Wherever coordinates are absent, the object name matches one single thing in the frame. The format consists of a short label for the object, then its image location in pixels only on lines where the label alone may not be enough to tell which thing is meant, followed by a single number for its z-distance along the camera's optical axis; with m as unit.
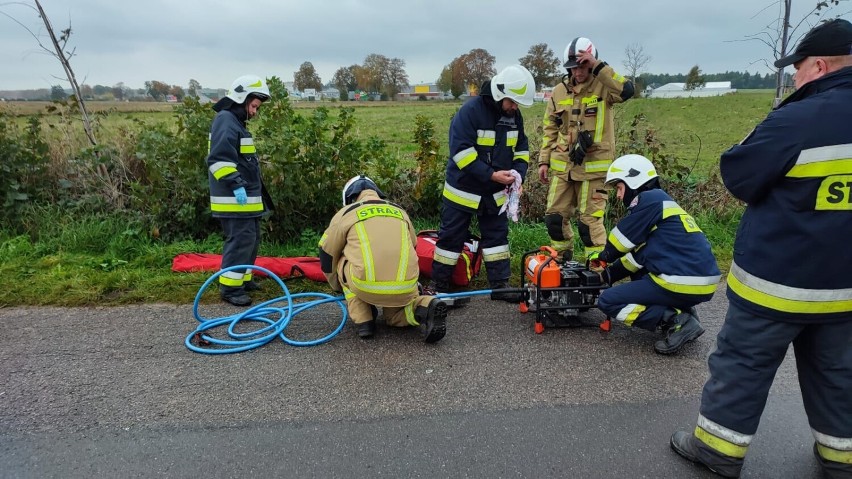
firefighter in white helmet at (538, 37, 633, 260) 5.18
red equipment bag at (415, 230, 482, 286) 5.26
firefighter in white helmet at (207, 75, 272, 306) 4.79
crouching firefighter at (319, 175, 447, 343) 3.90
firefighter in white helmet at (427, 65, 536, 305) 4.64
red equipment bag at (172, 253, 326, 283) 5.48
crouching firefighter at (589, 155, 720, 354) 3.85
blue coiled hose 3.95
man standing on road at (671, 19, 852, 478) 2.23
